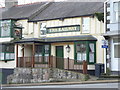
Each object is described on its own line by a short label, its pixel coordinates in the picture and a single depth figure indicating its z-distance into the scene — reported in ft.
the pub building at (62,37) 93.91
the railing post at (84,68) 86.48
